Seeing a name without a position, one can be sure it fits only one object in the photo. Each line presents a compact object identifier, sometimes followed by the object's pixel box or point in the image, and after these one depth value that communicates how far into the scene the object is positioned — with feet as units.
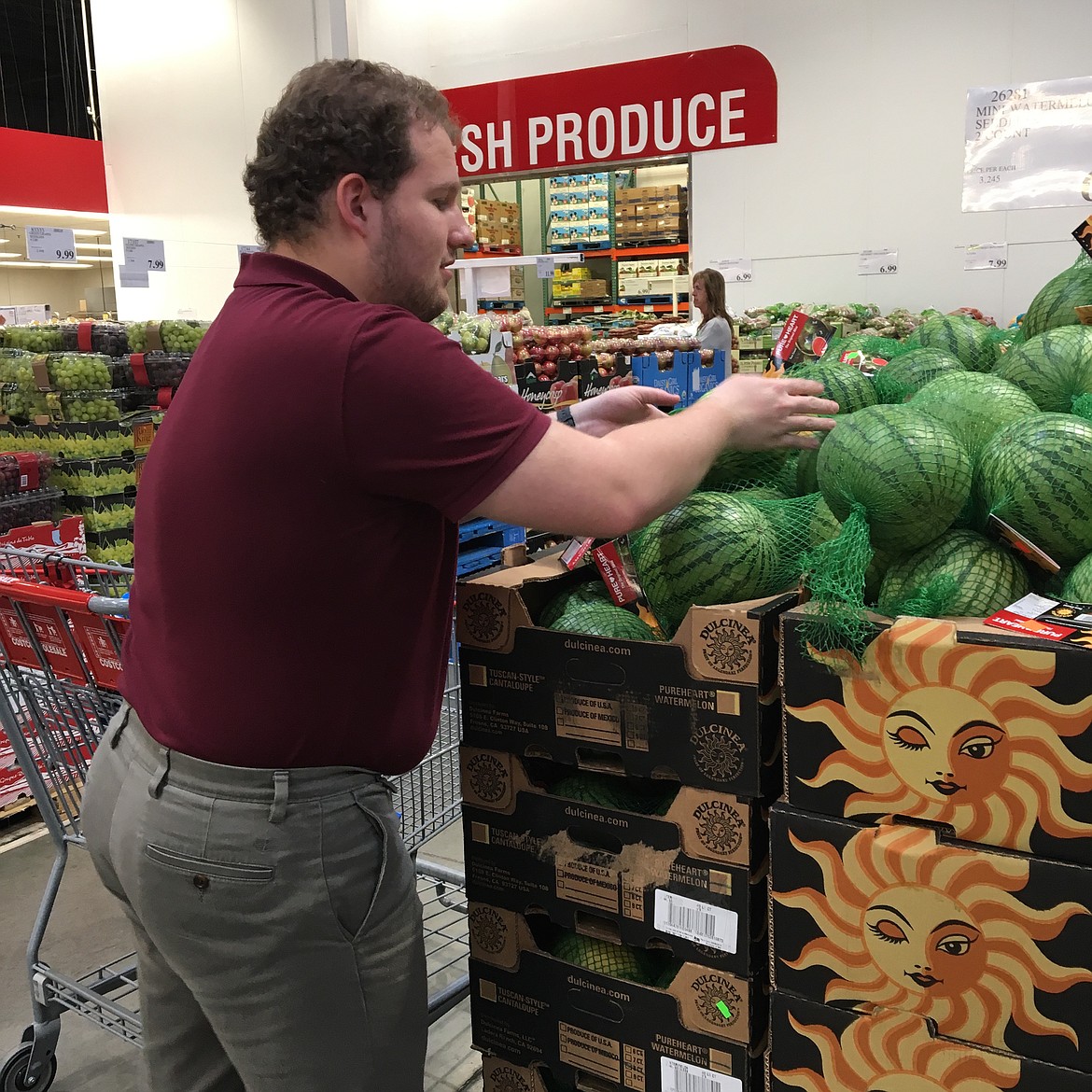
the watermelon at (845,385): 5.56
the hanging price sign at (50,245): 15.46
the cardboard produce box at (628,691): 4.05
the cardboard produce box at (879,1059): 3.64
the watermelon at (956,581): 3.91
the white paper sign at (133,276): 16.52
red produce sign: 23.86
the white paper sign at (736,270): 27.17
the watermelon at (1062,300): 6.16
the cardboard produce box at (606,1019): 4.32
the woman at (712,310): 21.12
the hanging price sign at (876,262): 25.18
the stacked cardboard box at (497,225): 29.60
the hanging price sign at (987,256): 23.79
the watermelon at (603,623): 4.68
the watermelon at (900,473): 4.08
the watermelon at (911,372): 5.82
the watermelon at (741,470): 5.05
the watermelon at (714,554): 4.41
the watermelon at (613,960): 4.76
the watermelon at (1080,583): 3.84
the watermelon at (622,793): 4.69
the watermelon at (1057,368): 5.24
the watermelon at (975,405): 4.74
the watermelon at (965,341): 6.84
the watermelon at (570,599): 4.98
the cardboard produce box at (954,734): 3.38
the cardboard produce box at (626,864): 4.18
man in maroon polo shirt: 3.64
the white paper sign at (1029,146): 22.06
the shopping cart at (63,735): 6.14
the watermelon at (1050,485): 3.96
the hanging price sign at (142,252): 16.33
